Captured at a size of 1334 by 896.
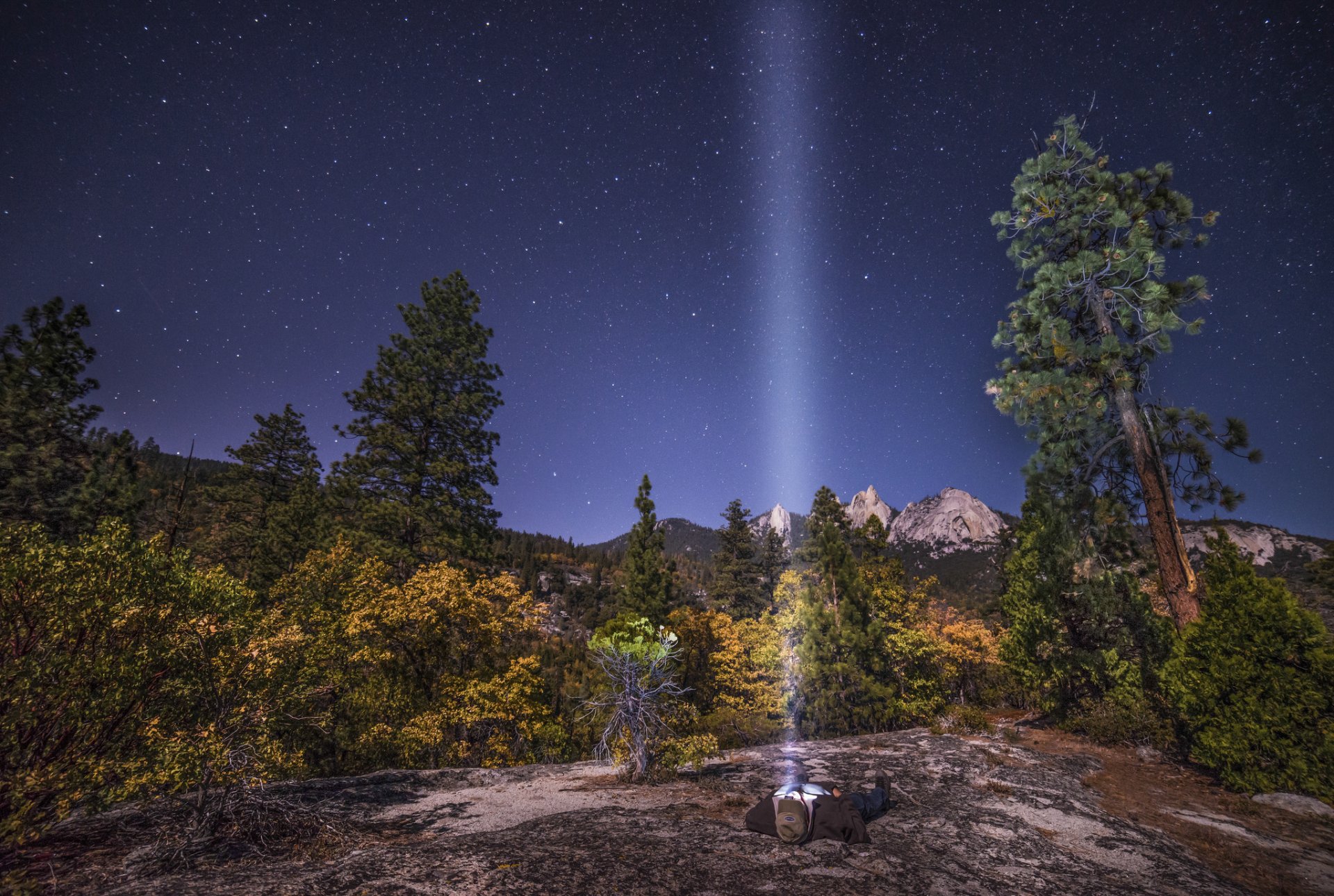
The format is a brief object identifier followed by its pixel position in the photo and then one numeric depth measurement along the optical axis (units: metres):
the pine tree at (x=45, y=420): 15.46
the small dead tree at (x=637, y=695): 8.88
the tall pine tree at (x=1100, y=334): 10.30
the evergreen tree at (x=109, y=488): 17.45
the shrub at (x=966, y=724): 15.09
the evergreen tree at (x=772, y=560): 44.06
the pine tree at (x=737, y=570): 39.84
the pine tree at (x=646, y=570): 29.38
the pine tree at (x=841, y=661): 20.88
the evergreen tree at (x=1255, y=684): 7.38
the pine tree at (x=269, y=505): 24.36
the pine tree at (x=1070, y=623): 11.90
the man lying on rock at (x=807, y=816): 5.53
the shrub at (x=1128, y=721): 10.99
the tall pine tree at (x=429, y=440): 18.23
